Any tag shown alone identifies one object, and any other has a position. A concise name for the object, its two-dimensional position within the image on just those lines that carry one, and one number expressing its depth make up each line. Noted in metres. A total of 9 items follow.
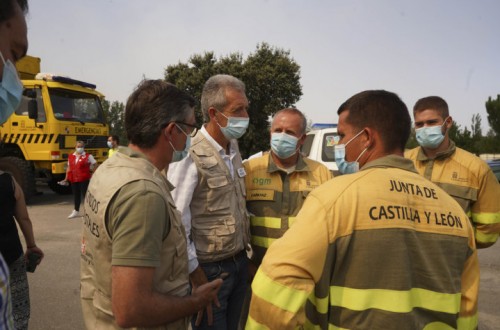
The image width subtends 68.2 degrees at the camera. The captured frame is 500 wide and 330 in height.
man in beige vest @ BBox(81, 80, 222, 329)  1.27
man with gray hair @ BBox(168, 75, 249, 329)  2.13
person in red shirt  8.21
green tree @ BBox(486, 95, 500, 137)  40.16
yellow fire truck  9.32
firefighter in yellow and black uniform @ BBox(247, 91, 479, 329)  1.17
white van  7.00
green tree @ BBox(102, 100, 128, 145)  28.84
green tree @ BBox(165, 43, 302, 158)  23.98
